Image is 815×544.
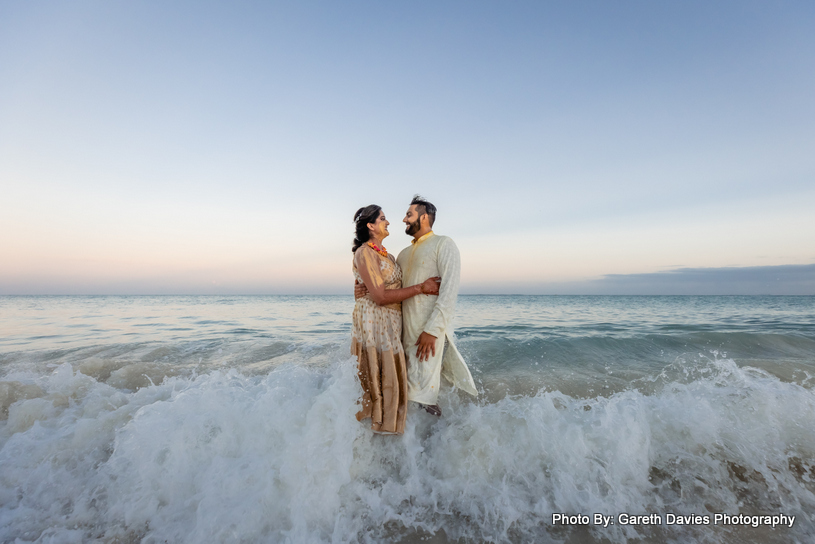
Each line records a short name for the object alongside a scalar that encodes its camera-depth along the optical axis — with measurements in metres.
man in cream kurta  3.62
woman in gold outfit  3.50
